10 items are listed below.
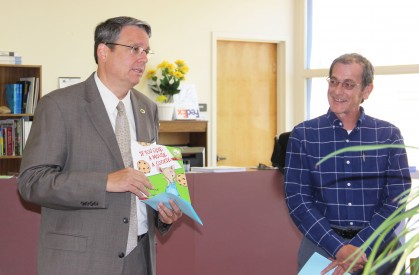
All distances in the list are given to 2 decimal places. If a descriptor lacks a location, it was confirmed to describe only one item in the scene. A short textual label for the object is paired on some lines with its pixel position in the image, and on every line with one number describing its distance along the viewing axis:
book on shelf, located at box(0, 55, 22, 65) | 6.66
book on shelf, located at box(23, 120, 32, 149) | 6.70
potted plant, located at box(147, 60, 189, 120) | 7.46
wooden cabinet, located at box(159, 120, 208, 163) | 7.52
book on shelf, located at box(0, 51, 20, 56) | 6.65
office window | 8.02
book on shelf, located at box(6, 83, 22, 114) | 6.71
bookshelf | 6.84
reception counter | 4.04
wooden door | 8.34
